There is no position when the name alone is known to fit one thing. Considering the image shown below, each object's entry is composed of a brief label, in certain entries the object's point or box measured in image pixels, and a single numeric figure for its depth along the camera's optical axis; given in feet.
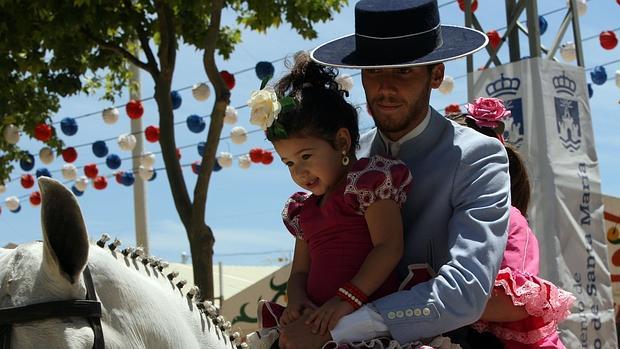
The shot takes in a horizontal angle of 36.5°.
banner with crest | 25.34
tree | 27.07
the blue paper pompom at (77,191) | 55.47
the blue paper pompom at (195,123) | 40.57
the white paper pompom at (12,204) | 63.87
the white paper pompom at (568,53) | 33.68
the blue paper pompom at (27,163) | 41.45
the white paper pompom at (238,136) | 43.32
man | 7.68
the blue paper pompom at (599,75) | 40.70
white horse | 5.60
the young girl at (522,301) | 8.57
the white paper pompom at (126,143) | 44.87
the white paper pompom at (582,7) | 35.05
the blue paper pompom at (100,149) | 46.75
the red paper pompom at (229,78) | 34.68
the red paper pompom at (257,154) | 46.57
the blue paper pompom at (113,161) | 46.93
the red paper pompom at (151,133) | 43.58
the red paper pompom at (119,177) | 51.16
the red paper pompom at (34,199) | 55.26
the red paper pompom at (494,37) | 30.91
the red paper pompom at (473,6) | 28.84
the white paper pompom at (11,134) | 35.76
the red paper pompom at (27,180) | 53.98
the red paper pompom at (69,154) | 41.67
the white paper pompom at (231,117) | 40.19
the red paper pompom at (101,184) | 56.03
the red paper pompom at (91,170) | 51.26
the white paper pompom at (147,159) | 46.96
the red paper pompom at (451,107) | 35.49
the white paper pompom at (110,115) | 40.98
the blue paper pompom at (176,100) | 39.09
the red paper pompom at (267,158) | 46.44
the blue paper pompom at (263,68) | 34.18
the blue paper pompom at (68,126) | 42.24
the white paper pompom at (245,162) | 49.06
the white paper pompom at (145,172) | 46.73
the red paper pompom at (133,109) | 40.58
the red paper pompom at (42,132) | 35.24
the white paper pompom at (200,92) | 37.52
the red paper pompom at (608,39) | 39.01
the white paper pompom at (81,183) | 55.07
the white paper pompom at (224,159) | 48.49
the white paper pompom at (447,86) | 39.19
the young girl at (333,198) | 8.00
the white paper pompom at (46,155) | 41.91
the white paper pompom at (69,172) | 52.48
